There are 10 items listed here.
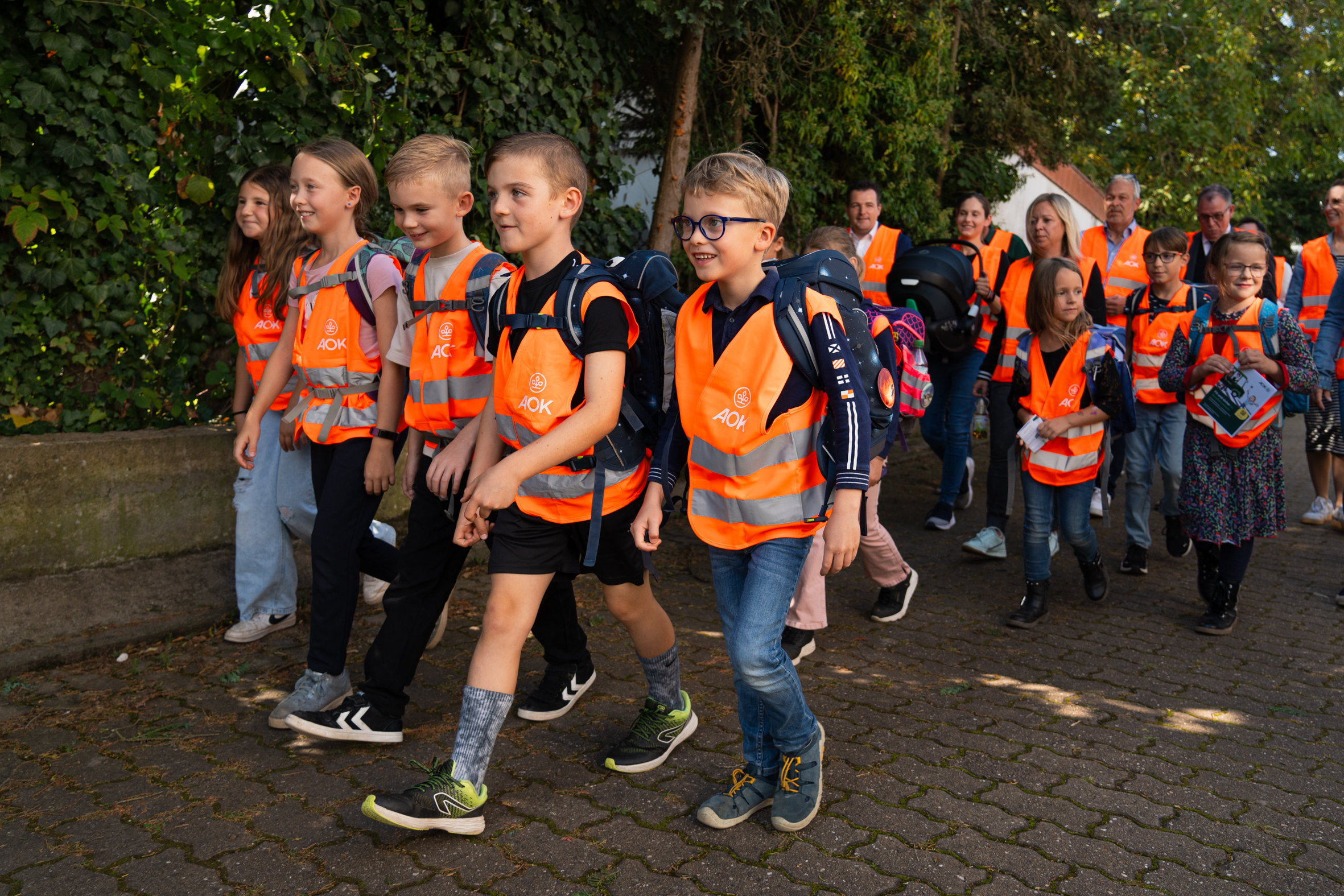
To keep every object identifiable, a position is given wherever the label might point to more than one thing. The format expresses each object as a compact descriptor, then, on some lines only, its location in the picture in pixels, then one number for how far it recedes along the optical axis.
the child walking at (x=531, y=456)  3.02
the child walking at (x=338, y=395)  3.90
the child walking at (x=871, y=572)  4.51
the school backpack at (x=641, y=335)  3.14
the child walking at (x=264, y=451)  4.59
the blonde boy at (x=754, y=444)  2.94
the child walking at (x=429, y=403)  3.50
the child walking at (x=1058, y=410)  5.30
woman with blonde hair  6.62
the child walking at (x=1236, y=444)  5.29
